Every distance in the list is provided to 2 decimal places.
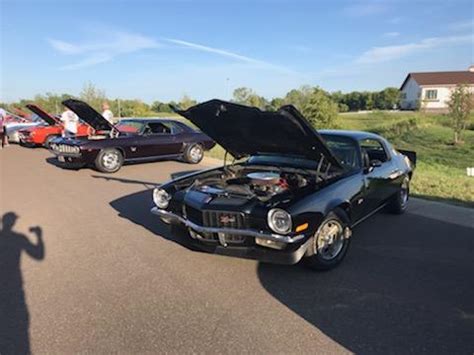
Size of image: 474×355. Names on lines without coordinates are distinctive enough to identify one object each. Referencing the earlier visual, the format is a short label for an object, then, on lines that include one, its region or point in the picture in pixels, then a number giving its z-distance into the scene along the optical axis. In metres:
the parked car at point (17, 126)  17.80
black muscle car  3.77
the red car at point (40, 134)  15.91
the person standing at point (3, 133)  17.00
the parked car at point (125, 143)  10.23
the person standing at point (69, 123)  13.95
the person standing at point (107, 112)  13.56
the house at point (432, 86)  60.21
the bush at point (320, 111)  27.05
